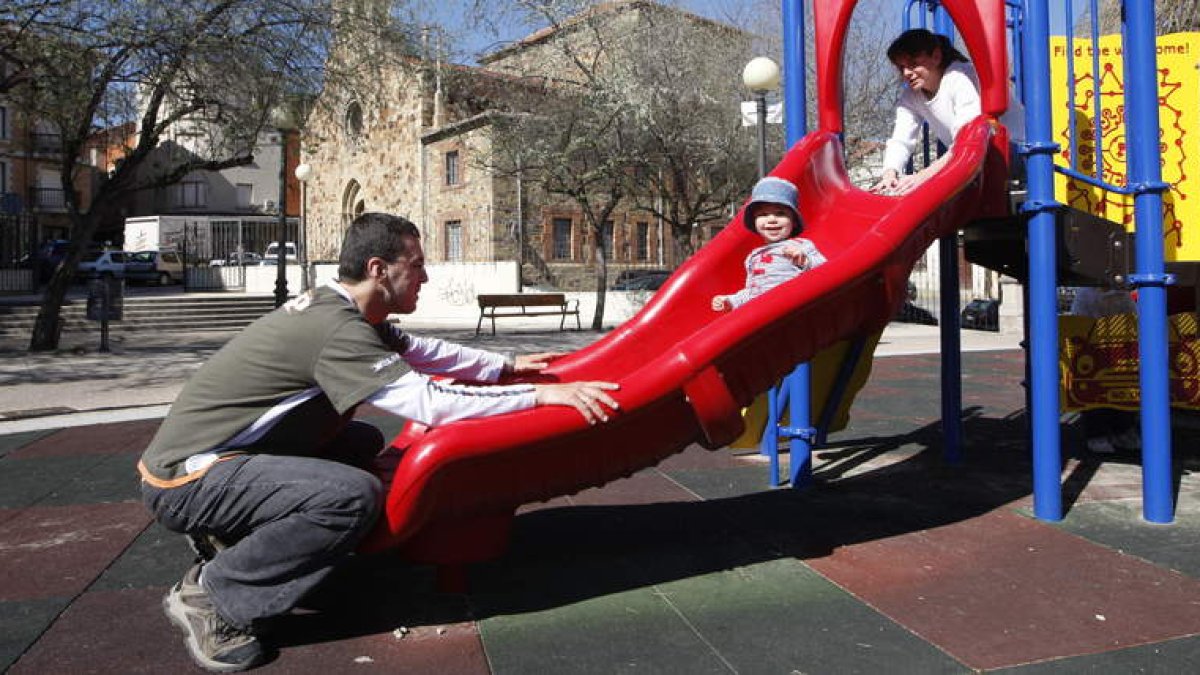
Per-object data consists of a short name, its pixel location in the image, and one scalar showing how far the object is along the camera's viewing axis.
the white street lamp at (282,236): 16.27
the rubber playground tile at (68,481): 4.64
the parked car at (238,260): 29.21
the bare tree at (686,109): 18.50
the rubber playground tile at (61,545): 3.28
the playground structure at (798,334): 2.71
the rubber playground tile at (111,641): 2.54
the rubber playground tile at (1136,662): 2.41
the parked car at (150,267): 33.62
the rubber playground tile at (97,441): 5.90
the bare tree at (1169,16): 13.03
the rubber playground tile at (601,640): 2.51
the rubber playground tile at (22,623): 2.64
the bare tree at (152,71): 10.70
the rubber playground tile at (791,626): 2.51
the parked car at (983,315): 18.80
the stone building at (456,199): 29.86
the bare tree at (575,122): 18.27
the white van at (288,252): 37.72
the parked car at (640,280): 28.16
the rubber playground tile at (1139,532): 3.37
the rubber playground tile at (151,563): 3.30
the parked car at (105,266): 33.50
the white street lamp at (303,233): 21.78
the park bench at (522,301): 17.19
